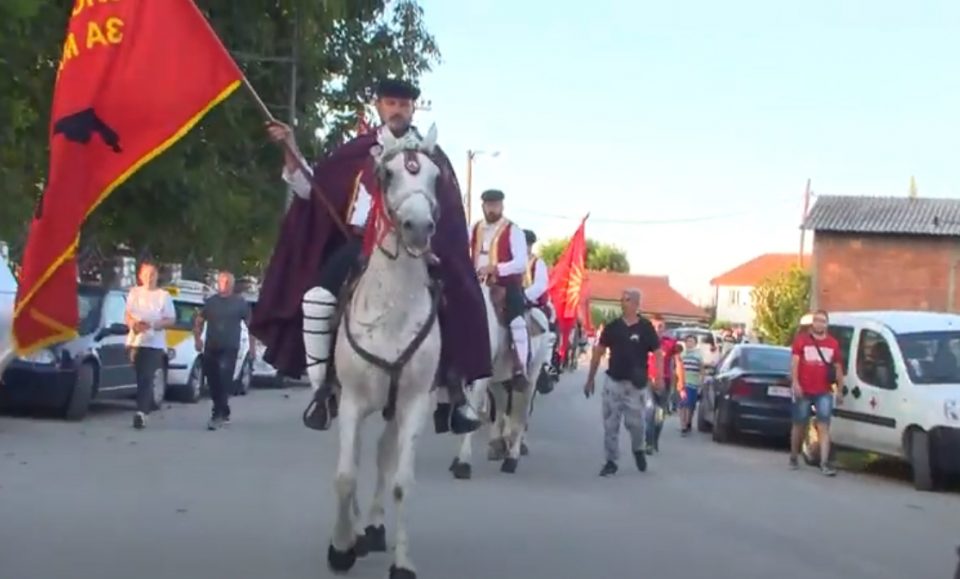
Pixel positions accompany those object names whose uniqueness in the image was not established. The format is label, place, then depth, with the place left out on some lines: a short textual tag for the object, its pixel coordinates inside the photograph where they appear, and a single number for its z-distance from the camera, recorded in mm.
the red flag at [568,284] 29625
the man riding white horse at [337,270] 9383
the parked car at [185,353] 24422
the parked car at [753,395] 22562
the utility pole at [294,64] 23722
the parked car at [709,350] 29141
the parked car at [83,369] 19359
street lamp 71312
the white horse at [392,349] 8617
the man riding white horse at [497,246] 15320
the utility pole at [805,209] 79688
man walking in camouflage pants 17000
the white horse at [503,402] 15242
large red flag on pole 7672
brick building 63781
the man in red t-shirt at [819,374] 18734
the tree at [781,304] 68256
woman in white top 19453
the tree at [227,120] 19062
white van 16875
